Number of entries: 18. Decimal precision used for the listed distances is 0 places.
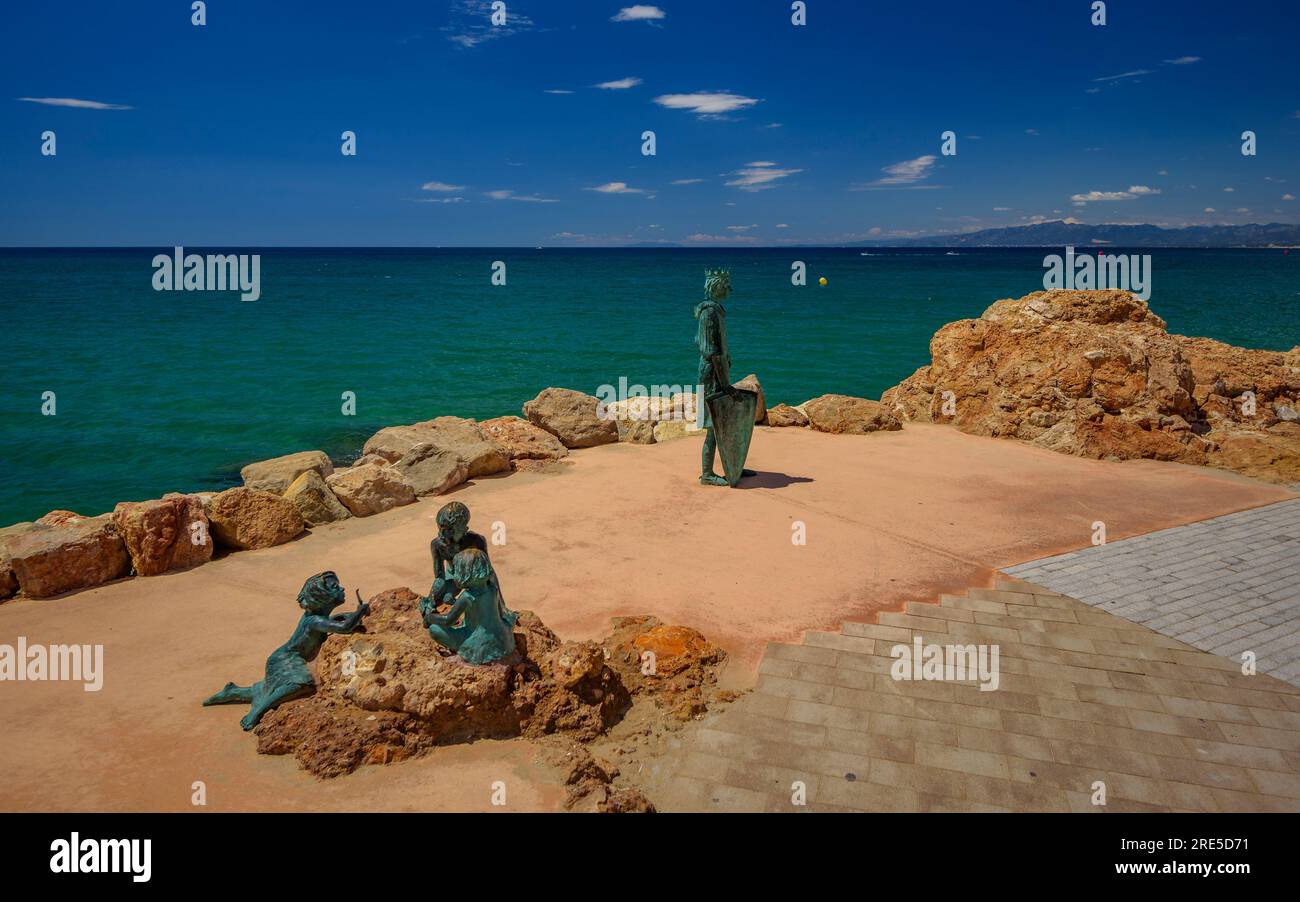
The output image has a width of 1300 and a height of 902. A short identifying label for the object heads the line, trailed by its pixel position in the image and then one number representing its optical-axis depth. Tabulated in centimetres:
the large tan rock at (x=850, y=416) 1438
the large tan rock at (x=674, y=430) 1527
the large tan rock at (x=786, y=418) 1488
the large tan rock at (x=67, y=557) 778
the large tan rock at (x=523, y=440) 1259
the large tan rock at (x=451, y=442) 1170
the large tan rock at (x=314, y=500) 977
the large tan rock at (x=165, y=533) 823
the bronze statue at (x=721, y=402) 1058
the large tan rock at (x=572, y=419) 1352
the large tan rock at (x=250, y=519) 891
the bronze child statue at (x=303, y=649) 544
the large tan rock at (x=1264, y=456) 1146
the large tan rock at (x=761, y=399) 1409
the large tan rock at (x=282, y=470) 1187
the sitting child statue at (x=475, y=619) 522
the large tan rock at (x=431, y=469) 1098
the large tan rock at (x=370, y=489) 1017
